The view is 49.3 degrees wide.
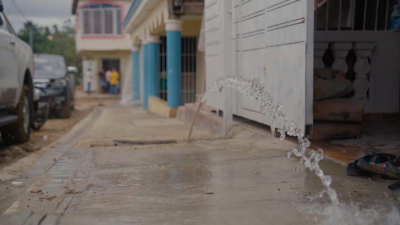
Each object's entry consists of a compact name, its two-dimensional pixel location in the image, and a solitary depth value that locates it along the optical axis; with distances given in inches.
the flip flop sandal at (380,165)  122.0
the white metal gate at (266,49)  158.7
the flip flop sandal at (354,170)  128.7
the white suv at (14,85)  226.2
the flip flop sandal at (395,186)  111.9
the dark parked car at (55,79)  484.4
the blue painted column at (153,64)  536.4
